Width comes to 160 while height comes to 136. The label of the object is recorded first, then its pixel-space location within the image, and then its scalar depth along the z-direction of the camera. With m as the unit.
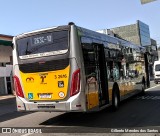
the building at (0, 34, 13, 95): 20.88
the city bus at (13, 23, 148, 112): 6.41
